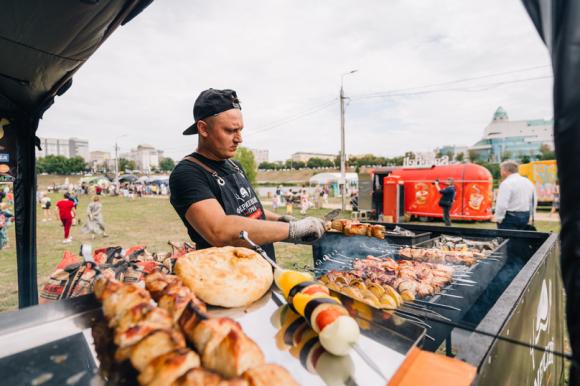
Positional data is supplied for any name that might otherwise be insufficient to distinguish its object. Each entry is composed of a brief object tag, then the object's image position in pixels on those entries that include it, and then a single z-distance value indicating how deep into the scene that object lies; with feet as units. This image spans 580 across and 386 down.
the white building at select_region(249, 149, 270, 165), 472.03
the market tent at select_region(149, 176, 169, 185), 188.24
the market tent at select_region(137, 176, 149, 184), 209.46
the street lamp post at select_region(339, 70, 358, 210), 69.89
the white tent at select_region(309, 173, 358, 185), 165.93
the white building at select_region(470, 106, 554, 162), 318.24
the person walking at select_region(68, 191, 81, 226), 64.39
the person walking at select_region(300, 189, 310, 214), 78.64
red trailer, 50.98
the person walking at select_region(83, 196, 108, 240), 47.96
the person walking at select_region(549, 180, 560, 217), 57.13
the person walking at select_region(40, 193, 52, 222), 65.36
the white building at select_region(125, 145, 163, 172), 447.88
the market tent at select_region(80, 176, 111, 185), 195.56
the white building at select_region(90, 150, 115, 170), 398.11
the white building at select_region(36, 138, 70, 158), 453.99
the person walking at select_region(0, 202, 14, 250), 35.51
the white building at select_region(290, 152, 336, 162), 444.55
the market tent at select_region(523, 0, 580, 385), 2.28
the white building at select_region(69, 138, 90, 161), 490.90
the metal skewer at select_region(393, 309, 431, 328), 4.44
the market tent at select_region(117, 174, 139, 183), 228.14
